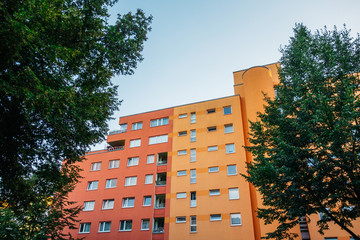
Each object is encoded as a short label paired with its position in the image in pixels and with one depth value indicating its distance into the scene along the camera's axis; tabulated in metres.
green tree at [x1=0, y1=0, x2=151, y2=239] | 8.59
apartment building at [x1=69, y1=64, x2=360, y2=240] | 24.59
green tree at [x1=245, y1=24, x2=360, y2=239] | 10.31
